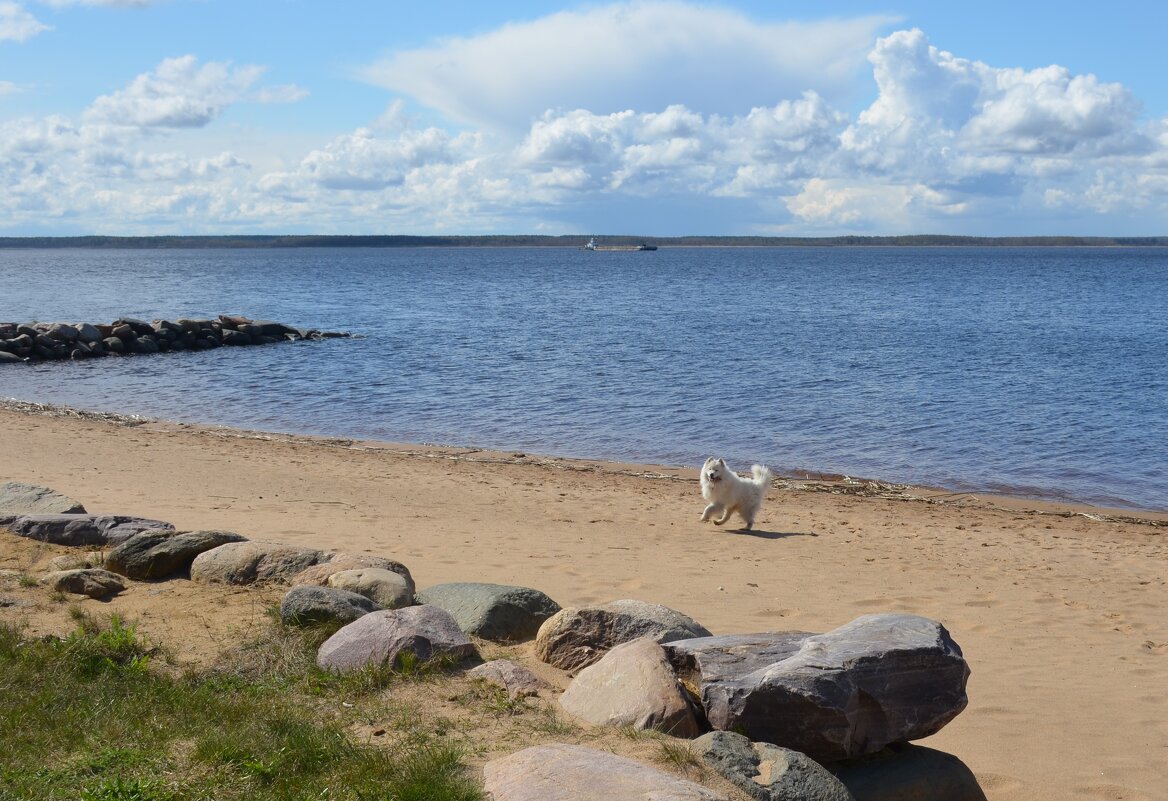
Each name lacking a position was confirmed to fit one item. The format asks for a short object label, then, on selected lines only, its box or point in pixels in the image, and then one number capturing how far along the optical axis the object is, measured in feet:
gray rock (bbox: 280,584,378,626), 21.08
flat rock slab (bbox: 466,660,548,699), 18.72
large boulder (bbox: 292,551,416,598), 24.48
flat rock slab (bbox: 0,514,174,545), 28.17
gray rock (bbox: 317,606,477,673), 19.38
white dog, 40.52
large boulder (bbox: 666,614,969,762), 16.81
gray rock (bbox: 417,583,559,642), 22.76
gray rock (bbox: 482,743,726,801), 13.48
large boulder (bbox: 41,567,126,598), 23.63
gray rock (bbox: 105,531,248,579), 25.62
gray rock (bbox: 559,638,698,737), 16.98
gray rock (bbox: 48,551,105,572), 25.59
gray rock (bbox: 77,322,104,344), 114.01
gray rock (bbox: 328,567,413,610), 22.95
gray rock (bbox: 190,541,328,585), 25.22
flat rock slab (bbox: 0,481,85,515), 30.58
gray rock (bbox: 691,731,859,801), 15.12
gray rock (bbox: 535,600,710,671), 21.03
